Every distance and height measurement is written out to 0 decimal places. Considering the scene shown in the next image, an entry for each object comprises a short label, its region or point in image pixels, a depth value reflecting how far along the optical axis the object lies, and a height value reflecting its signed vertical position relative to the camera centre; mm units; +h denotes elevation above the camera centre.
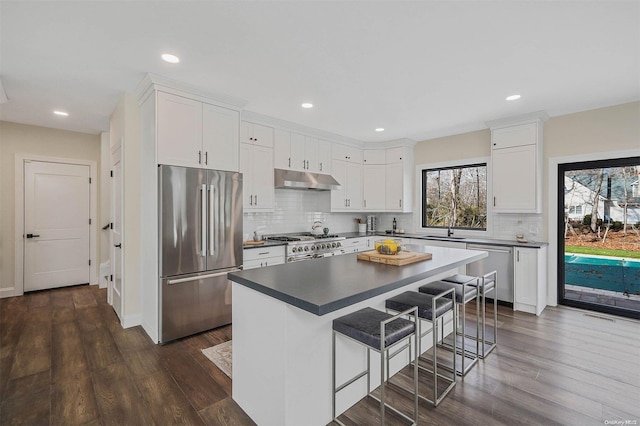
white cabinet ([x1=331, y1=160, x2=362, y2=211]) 5359 +481
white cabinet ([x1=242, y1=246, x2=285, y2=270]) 3793 -571
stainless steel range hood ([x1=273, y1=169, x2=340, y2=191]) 4418 +500
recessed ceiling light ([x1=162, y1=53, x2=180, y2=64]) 2568 +1344
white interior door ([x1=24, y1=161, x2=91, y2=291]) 4789 -190
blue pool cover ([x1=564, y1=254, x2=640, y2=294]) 3830 -808
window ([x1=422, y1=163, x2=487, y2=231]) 5055 +273
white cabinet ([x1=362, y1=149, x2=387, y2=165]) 5809 +1090
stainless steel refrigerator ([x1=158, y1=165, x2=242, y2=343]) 3041 -354
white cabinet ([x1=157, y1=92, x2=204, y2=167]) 3055 +862
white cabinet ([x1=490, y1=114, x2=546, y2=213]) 4121 +666
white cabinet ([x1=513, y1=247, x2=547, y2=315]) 3889 -884
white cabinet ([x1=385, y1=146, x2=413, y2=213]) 5582 +616
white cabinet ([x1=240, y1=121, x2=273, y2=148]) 4145 +1113
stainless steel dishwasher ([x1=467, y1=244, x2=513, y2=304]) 4105 -756
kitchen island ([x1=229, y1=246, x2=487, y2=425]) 1683 -751
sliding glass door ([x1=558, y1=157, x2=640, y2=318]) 3807 -311
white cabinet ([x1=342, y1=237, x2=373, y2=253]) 5086 -559
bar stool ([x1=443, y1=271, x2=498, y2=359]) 2781 -718
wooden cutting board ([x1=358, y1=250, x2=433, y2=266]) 2422 -379
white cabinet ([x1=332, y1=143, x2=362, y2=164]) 5363 +1093
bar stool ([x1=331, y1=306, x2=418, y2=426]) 1706 -704
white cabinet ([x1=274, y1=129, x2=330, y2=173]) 4535 +958
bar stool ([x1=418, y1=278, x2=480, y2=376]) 2564 -696
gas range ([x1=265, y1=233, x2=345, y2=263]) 4219 -485
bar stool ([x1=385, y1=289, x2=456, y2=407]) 2104 -708
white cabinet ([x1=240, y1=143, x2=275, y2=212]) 4133 +506
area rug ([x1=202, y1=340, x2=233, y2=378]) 2586 -1320
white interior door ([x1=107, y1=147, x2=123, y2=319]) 3574 -286
